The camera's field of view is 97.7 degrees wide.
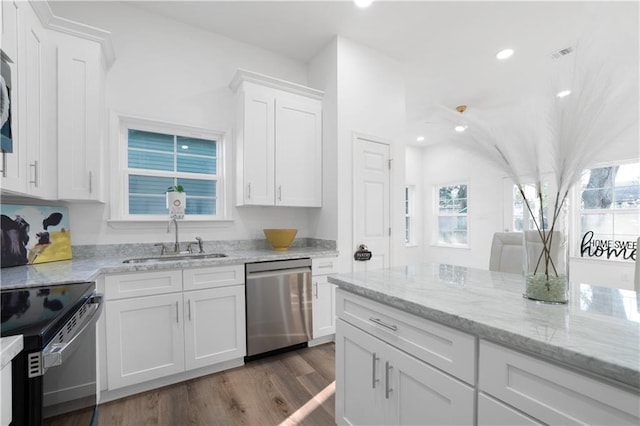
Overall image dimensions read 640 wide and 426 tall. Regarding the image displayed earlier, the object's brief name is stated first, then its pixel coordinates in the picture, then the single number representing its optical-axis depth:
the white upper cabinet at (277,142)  2.69
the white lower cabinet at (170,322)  1.86
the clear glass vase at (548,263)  1.01
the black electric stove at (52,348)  0.83
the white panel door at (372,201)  2.97
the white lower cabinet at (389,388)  0.93
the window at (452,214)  5.95
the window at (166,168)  2.54
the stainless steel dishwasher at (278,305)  2.32
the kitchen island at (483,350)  0.65
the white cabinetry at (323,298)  2.64
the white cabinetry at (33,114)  1.58
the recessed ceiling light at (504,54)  3.08
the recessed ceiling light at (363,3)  2.37
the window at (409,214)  6.53
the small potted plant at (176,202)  2.46
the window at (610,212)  3.68
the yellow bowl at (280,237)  2.76
